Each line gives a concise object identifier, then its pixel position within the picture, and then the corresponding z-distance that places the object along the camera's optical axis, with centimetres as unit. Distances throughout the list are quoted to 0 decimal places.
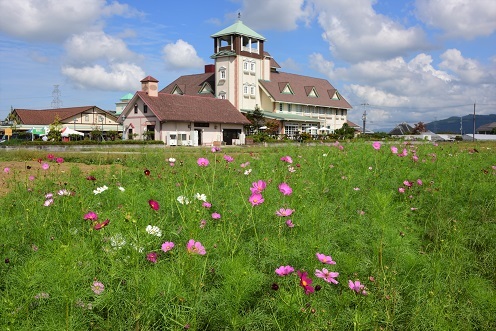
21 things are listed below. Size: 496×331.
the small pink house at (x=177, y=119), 3494
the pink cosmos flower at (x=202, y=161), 321
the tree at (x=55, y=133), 3606
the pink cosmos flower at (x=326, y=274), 200
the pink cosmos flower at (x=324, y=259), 216
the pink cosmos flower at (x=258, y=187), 270
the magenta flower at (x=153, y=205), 224
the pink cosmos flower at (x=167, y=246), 238
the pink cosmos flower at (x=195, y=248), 214
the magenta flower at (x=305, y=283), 177
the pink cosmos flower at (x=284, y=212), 257
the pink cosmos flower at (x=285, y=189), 265
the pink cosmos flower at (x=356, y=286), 207
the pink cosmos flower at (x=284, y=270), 201
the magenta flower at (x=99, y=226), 219
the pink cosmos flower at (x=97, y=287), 212
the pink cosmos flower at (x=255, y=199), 257
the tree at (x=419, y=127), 8301
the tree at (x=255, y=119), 4159
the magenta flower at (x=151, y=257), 234
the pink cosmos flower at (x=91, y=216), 248
